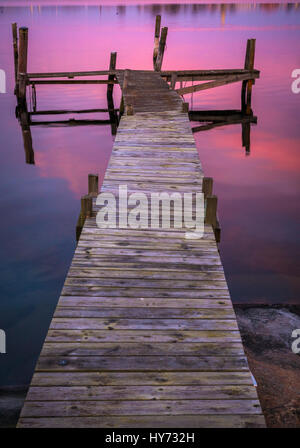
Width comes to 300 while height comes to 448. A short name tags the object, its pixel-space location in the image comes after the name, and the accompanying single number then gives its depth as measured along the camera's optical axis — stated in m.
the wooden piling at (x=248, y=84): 18.86
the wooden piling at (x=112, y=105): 19.52
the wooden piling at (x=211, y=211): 6.19
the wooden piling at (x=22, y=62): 17.98
